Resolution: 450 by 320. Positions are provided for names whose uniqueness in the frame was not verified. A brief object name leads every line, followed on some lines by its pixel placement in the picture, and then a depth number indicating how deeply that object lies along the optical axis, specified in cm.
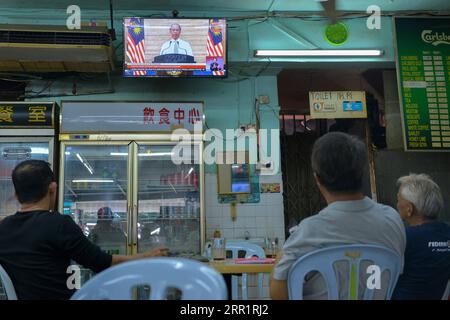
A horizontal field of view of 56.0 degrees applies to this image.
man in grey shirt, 150
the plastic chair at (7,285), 181
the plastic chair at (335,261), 146
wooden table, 227
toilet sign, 513
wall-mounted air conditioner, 431
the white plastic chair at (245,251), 331
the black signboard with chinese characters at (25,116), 432
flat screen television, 451
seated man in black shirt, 185
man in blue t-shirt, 192
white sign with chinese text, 438
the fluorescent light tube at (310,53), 489
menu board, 465
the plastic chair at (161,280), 99
